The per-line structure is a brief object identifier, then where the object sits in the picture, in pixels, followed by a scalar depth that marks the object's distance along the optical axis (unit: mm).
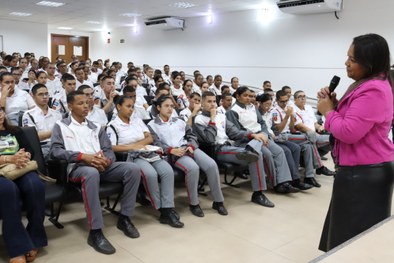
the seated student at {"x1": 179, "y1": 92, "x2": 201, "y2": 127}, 4253
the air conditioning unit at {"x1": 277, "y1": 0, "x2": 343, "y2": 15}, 7657
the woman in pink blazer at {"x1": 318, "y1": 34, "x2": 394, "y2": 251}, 1490
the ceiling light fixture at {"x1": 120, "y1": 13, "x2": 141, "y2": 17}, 11342
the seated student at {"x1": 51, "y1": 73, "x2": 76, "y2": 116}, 4141
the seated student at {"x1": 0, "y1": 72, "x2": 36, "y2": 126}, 3893
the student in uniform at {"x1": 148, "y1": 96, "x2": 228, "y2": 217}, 3178
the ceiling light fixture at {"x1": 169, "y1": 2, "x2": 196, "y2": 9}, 9339
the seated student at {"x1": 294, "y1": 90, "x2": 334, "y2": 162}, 4438
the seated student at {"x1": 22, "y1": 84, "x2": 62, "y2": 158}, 3275
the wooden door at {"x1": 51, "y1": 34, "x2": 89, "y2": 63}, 15820
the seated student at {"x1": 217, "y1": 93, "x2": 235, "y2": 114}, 4379
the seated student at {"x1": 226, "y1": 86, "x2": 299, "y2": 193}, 3814
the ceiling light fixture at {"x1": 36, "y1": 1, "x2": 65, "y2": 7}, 9711
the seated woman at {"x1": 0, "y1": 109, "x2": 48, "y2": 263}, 2189
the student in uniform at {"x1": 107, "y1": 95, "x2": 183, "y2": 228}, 2969
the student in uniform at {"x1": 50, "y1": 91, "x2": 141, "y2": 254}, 2541
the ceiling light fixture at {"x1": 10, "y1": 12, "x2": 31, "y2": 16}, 11653
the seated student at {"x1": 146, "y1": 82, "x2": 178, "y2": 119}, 3960
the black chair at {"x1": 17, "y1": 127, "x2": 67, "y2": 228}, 2543
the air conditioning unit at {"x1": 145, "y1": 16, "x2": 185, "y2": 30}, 11469
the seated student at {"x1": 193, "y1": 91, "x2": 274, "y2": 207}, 3541
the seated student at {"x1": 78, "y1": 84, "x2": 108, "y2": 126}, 4016
